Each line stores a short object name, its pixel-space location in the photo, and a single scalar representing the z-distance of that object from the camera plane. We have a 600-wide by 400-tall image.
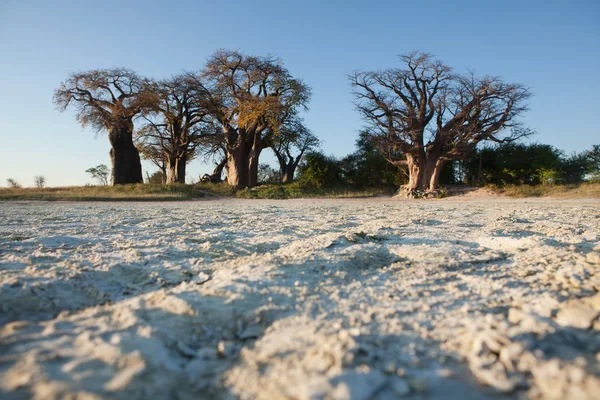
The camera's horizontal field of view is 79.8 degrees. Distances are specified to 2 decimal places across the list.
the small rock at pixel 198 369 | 1.26
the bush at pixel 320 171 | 23.81
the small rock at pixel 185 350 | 1.39
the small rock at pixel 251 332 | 1.55
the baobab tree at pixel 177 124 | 24.28
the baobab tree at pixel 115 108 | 22.20
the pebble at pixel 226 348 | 1.40
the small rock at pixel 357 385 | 1.11
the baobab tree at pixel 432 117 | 18.20
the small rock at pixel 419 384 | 1.16
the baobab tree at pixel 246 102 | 21.66
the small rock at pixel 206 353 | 1.38
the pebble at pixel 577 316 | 1.55
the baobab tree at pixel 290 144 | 25.56
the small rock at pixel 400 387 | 1.14
